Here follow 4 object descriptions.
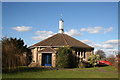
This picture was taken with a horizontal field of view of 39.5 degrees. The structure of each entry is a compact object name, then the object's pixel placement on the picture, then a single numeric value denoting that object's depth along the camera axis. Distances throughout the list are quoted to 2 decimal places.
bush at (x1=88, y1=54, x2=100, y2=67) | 31.31
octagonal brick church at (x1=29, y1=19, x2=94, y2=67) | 31.22
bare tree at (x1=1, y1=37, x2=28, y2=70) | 18.62
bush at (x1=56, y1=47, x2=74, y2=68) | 28.38
